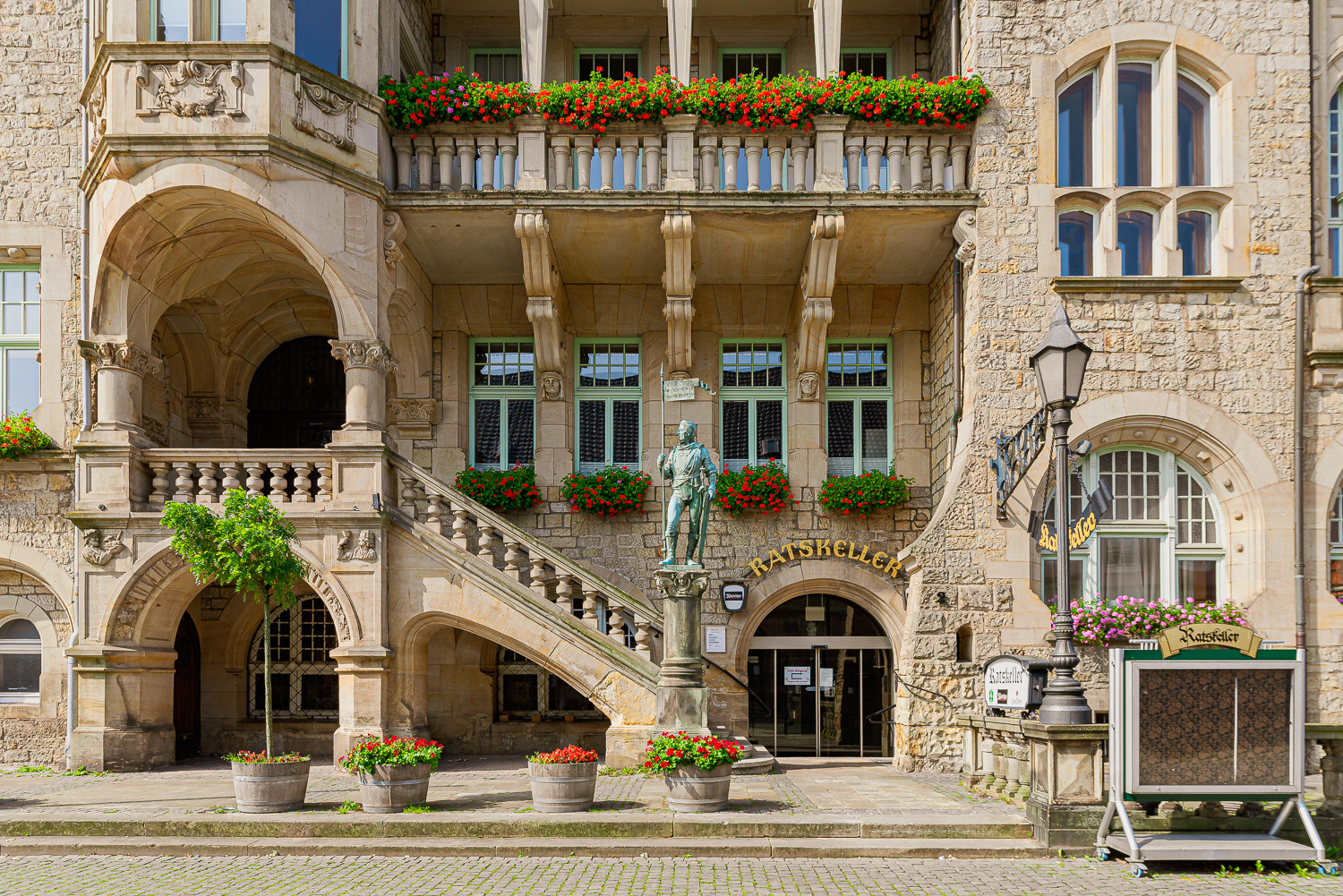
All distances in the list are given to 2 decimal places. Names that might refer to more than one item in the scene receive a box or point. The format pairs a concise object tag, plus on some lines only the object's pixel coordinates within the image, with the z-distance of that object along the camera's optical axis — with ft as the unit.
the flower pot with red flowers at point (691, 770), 30.14
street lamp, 28.40
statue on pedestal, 37.99
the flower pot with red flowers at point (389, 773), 30.12
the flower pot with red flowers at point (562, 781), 30.04
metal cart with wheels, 26.68
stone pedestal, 36.68
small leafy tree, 33.17
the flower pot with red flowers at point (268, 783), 30.48
